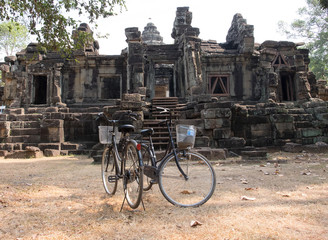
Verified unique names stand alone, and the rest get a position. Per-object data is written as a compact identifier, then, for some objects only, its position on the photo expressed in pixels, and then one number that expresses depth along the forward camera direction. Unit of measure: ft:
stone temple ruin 29.55
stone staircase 25.30
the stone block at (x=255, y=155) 22.78
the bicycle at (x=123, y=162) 9.11
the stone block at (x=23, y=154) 28.83
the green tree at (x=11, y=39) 97.37
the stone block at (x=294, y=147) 27.58
